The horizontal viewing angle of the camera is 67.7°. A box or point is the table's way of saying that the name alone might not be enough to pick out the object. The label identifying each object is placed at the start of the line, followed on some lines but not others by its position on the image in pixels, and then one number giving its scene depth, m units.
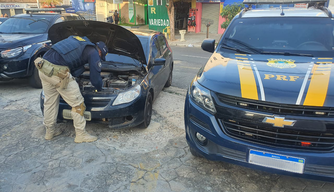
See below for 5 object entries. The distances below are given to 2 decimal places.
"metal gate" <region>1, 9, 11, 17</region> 36.75
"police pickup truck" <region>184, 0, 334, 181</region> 2.12
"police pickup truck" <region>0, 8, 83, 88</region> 5.48
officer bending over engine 3.30
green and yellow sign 20.75
